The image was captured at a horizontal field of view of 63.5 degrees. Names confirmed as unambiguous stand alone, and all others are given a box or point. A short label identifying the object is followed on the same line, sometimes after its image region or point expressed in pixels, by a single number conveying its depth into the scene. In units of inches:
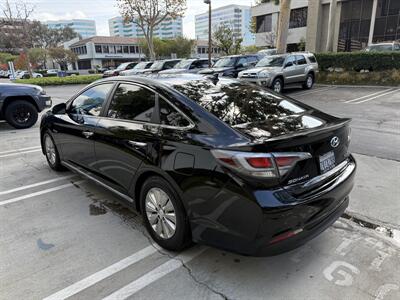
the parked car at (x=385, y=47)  696.4
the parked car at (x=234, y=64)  632.0
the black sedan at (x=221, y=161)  91.5
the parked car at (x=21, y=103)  333.2
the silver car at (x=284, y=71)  520.7
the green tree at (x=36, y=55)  2180.1
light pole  784.8
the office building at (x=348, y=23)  1062.0
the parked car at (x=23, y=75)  1590.1
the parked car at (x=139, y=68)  867.7
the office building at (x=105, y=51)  2556.6
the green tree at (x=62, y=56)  2266.7
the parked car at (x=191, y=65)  741.4
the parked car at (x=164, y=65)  818.2
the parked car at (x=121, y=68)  938.2
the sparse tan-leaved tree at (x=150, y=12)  1112.8
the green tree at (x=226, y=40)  1473.9
